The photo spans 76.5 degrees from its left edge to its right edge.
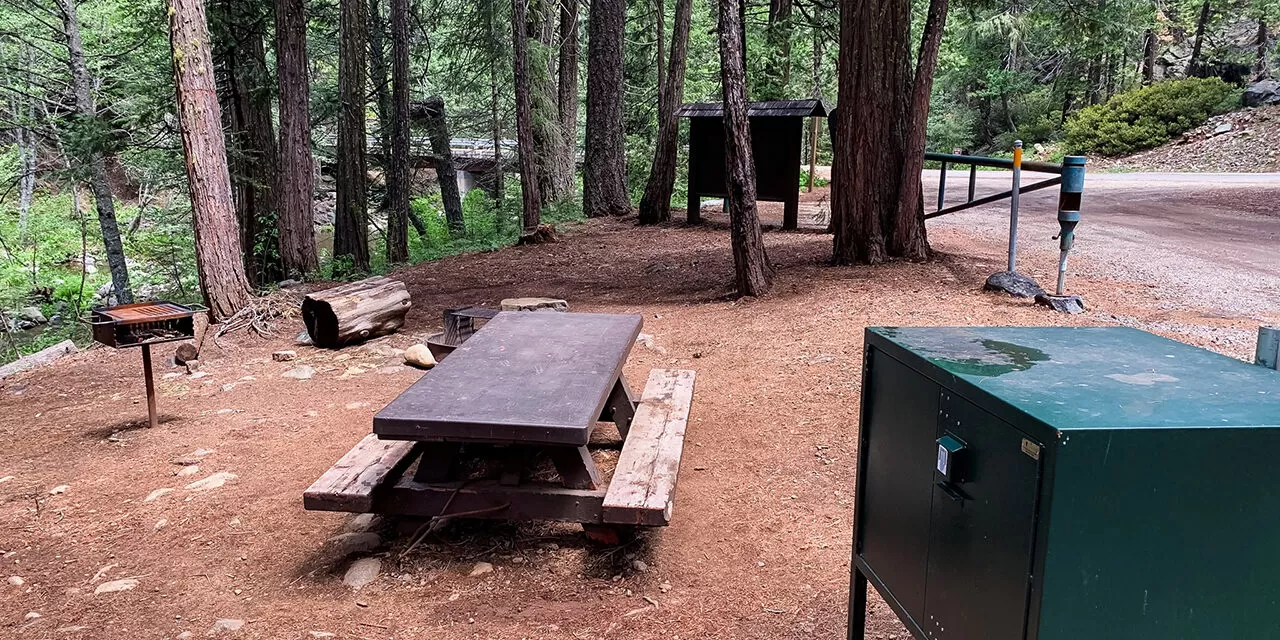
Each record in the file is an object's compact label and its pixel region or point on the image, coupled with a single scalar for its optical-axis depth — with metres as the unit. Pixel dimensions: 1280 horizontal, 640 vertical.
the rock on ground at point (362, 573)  3.52
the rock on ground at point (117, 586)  3.57
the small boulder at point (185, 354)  7.16
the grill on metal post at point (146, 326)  5.16
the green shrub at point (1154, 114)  24.11
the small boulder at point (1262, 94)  23.00
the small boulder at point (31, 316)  16.95
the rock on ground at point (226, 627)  3.19
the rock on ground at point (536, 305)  7.32
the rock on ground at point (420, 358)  6.88
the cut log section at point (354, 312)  7.34
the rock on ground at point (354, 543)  3.81
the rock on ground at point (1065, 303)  6.50
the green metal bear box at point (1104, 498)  1.49
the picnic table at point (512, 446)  3.24
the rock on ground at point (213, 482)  4.64
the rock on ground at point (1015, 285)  6.96
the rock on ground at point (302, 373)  6.74
